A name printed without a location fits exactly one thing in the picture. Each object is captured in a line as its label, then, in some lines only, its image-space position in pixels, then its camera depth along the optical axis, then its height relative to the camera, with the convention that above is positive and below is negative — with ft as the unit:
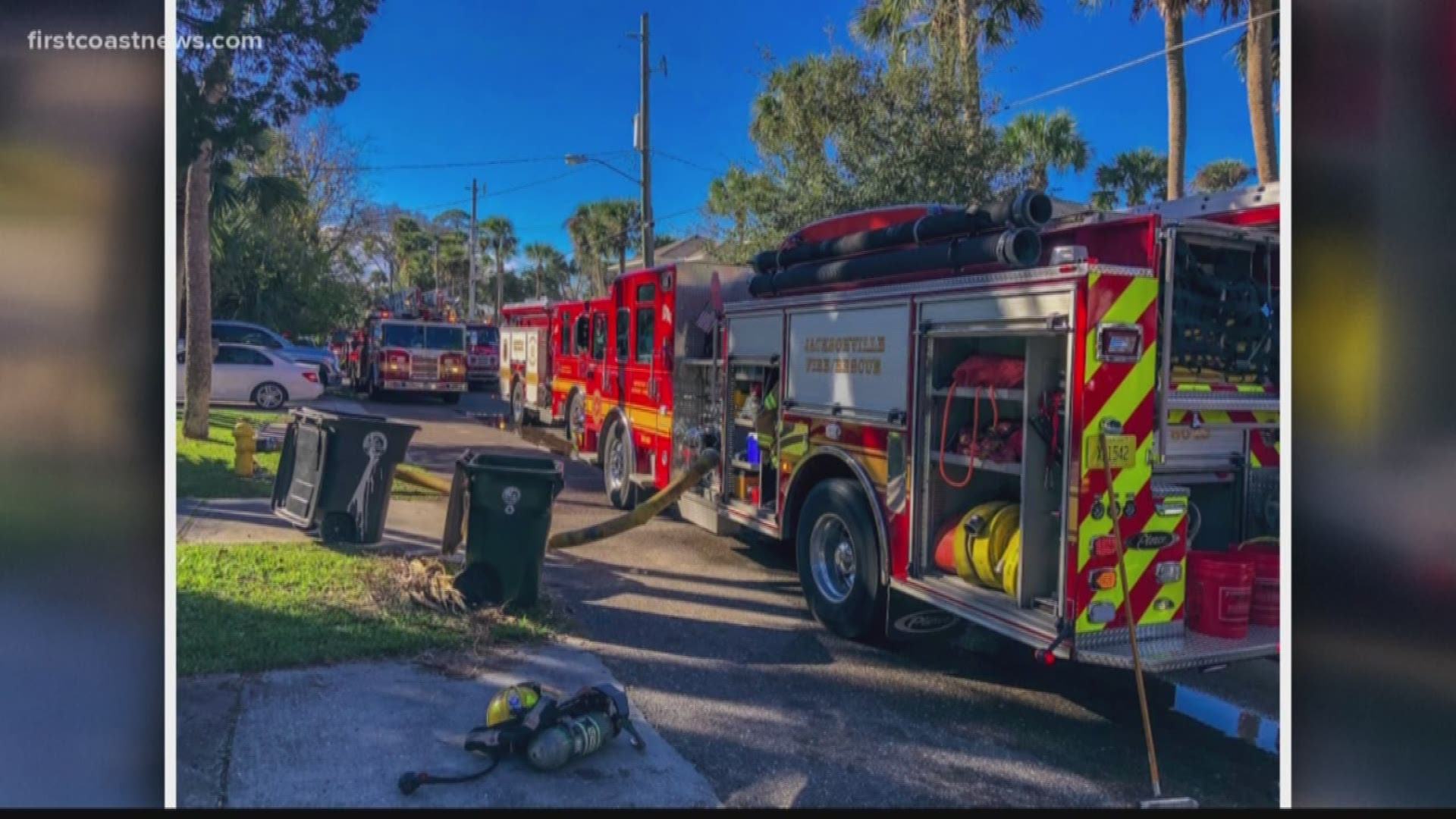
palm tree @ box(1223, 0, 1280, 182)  36.40 +11.56
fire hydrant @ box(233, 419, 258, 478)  33.12 -2.06
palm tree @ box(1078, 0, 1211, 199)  41.32 +12.85
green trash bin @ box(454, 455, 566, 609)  19.63 -2.82
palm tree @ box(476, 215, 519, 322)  183.62 +29.41
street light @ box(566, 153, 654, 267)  61.19 +10.85
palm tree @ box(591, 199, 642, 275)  127.62 +22.11
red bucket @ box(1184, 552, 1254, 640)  14.61 -2.99
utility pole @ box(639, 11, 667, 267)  55.83 +11.88
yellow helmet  13.89 -4.43
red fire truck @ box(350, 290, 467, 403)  77.36 +2.59
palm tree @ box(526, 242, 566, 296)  191.83 +25.51
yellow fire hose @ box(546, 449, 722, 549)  24.44 -3.07
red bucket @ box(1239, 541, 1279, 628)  15.17 -3.05
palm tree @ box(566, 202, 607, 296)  134.31 +20.76
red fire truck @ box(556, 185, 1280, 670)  13.91 -0.53
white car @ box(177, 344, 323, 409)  57.88 +0.53
